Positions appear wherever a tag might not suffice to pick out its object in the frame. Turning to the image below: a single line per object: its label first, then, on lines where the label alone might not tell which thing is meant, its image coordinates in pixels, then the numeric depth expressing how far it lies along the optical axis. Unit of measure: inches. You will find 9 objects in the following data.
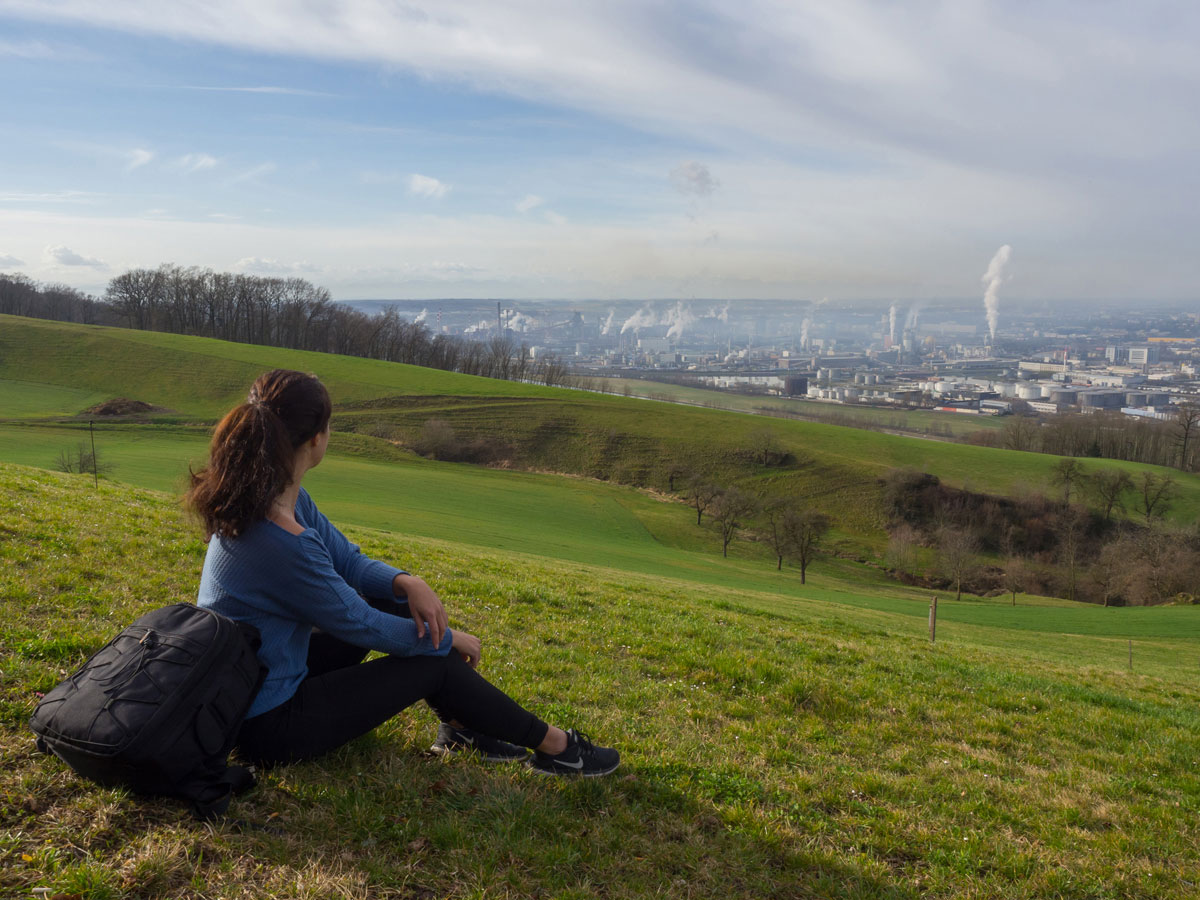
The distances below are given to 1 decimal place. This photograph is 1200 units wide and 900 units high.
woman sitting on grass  160.9
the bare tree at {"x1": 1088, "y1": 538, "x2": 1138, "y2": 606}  2240.4
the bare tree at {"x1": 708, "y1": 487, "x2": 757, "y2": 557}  2289.5
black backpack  141.0
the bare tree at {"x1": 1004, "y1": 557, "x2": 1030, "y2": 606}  2225.6
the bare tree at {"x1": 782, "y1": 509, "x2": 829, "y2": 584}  2121.1
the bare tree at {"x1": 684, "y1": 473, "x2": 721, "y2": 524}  2573.8
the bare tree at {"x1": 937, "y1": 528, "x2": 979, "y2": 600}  2234.3
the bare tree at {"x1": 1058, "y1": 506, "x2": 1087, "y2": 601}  2421.3
